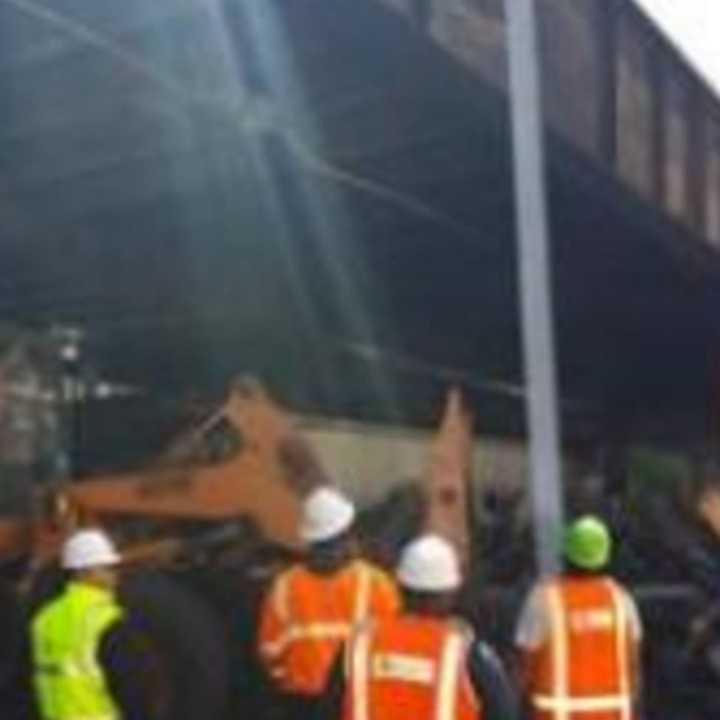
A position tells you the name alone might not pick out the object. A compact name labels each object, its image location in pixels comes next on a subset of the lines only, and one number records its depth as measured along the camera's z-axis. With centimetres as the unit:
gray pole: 1241
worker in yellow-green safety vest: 927
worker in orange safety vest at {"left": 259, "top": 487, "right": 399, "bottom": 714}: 937
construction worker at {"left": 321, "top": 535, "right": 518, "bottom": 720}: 712
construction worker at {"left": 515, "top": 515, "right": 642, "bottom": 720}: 953
